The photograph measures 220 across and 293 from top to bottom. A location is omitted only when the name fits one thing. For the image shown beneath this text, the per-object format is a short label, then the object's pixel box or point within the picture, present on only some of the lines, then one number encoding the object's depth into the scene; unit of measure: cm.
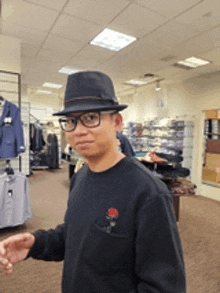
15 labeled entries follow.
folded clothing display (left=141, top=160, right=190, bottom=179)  268
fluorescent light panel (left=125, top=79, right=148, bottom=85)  670
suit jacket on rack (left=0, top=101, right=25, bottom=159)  341
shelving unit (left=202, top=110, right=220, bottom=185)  554
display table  273
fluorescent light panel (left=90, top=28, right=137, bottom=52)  362
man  67
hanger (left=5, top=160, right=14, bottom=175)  330
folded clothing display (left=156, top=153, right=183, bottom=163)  306
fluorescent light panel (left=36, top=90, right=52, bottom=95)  933
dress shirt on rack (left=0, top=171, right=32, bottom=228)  316
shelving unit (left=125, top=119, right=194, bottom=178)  607
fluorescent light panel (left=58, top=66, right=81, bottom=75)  561
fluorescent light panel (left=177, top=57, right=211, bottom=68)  480
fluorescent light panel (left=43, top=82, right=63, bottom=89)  769
